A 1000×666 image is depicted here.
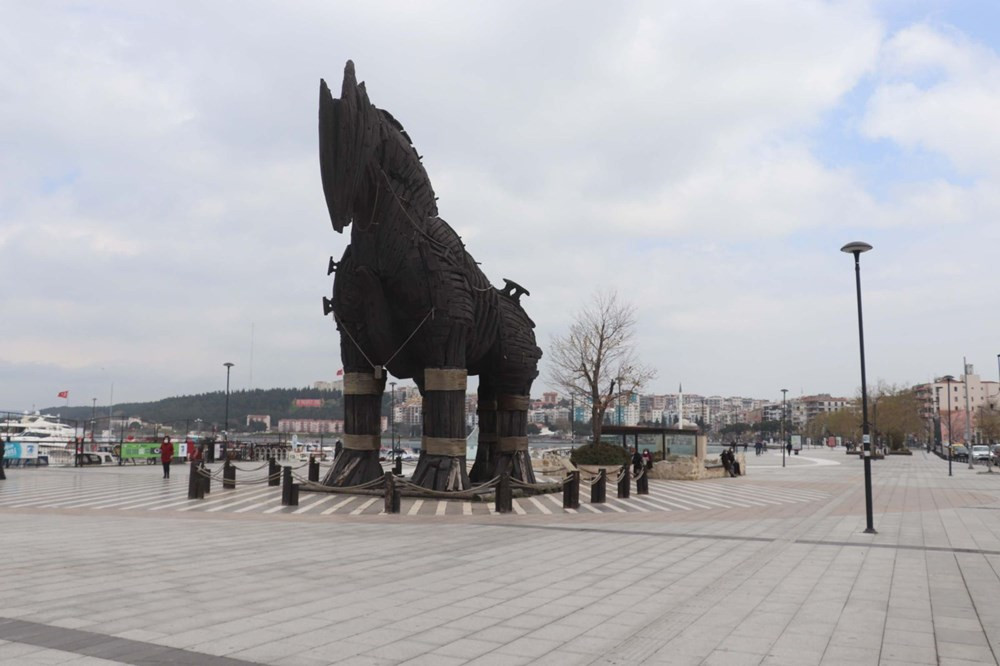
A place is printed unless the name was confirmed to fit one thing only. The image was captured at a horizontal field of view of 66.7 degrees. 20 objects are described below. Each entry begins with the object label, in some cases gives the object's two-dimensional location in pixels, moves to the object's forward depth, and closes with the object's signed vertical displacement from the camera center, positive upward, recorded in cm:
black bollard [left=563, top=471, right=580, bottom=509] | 1591 -186
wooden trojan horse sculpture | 1412 +235
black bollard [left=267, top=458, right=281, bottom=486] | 2011 -190
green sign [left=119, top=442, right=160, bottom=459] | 3316 -207
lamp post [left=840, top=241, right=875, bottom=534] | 1261 -13
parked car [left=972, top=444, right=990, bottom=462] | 5014 -322
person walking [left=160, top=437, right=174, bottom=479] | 2458 -162
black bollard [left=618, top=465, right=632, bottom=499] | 1908 -202
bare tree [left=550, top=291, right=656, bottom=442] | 3550 +142
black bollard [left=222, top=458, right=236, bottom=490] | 1898 -187
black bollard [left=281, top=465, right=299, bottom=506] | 1535 -177
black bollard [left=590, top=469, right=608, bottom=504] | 1719 -193
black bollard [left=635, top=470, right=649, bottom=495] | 2031 -213
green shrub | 2650 -177
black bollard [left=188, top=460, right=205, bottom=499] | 1656 -183
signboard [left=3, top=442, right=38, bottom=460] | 2995 -192
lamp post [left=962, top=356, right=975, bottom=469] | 4629 +155
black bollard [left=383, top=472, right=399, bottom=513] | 1405 -169
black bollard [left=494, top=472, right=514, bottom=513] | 1478 -180
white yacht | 3397 -226
